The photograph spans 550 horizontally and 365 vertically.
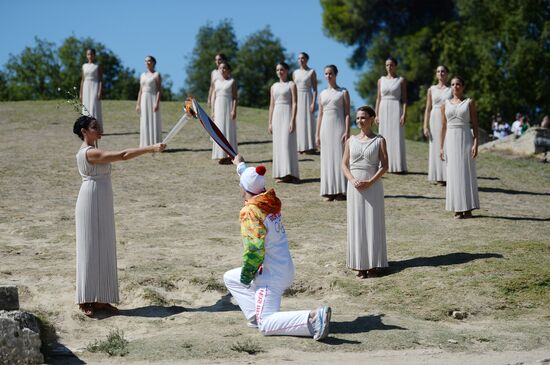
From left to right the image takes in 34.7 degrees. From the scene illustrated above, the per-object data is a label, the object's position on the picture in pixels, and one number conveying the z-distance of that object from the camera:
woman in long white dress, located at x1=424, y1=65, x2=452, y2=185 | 17.88
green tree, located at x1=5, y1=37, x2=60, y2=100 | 61.69
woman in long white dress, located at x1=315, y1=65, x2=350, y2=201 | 16.36
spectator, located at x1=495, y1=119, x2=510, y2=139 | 34.59
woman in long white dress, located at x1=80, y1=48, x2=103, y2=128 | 22.84
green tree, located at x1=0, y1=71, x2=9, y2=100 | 59.34
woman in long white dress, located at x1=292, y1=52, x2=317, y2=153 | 20.47
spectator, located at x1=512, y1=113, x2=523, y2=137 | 34.12
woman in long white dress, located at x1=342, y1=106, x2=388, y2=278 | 11.44
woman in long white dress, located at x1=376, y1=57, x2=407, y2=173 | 19.08
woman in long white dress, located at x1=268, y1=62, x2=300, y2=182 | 17.70
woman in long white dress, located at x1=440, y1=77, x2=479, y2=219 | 14.70
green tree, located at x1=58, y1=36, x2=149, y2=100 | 59.66
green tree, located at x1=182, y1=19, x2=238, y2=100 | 66.50
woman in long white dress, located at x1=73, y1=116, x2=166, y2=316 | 10.06
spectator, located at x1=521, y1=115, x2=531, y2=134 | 34.06
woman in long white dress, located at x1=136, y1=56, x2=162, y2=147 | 21.02
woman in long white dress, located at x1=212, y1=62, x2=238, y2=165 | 19.44
